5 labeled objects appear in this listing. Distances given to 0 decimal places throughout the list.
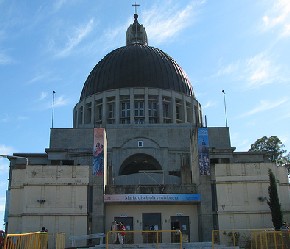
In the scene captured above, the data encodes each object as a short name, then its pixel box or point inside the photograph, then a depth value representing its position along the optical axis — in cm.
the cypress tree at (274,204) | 3017
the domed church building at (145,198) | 3139
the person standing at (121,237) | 2485
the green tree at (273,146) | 6384
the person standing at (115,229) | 2584
